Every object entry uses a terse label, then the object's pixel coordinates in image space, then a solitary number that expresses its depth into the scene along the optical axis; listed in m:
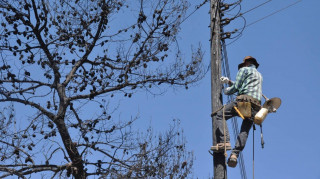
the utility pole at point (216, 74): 11.15
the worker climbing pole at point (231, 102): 11.40
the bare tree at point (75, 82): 17.08
